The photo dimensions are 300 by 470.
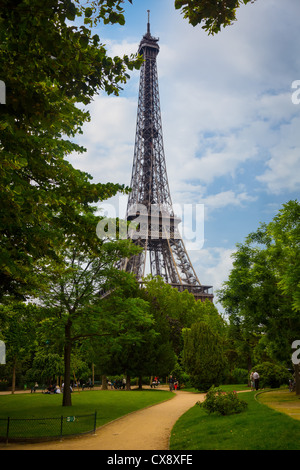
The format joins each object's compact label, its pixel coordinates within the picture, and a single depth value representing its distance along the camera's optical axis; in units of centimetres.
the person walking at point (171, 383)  3779
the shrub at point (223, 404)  1582
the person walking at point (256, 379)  2908
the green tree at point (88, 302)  2258
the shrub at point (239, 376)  4441
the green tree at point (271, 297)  2261
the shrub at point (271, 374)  3152
